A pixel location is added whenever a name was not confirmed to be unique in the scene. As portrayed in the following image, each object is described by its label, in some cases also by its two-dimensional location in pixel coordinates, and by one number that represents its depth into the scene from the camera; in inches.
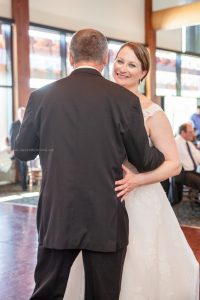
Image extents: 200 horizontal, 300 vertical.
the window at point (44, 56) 341.1
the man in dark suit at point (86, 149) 56.7
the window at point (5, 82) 318.7
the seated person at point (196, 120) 421.4
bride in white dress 70.4
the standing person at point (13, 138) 287.1
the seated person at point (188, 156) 209.3
